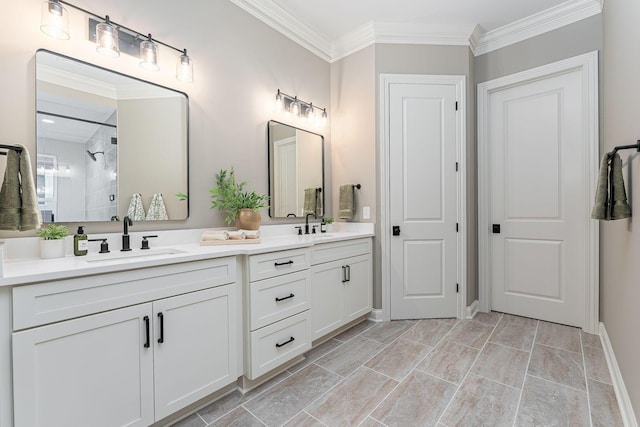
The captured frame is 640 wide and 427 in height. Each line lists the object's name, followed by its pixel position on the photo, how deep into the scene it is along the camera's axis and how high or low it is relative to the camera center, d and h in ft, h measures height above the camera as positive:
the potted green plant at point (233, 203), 7.29 +0.23
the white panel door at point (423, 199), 9.48 +0.40
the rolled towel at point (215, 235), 6.45 -0.50
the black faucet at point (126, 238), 5.57 -0.47
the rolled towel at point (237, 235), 6.79 -0.53
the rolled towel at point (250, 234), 6.97 -0.51
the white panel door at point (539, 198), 8.73 +0.39
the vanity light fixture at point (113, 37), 4.91 +3.28
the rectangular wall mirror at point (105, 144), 5.08 +1.31
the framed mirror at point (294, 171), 8.77 +1.28
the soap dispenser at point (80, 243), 5.06 -0.52
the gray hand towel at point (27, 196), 4.05 +0.23
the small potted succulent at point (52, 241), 4.81 -0.45
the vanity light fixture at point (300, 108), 8.92 +3.28
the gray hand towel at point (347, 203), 9.84 +0.29
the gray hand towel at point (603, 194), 5.37 +0.30
